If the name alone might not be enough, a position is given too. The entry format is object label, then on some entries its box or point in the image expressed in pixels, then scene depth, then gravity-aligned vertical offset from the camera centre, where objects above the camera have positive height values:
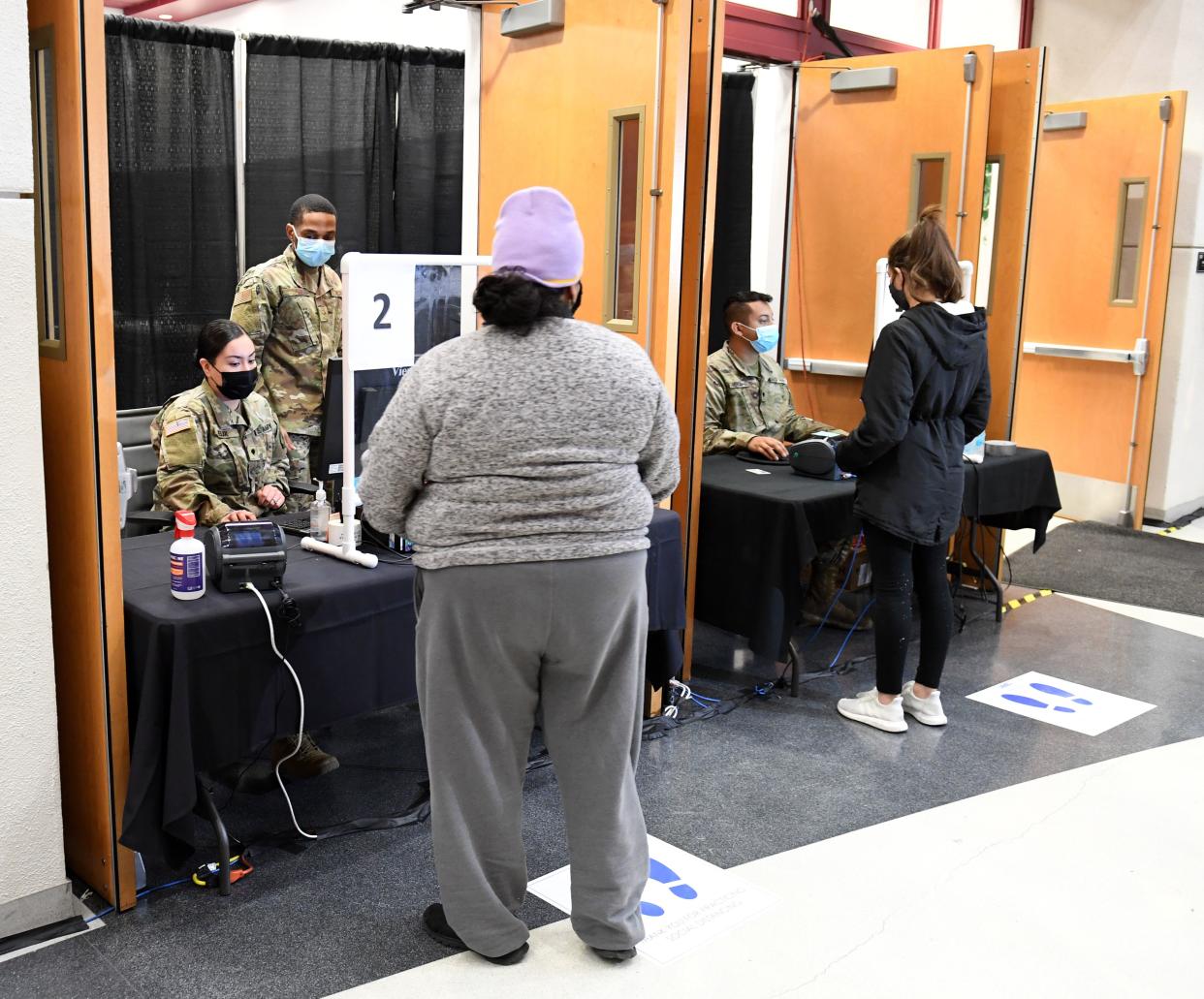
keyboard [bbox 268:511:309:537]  2.88 -0.62
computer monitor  2.60 -0.25
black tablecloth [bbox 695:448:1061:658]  3.49 -0.76
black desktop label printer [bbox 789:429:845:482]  3.76 -0.56
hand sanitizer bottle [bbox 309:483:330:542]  2.77 -0.57
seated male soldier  4.16 -0.45
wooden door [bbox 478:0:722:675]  3.26 +0.31
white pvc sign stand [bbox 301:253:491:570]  2.50 -0.13
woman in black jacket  3.16 -0.44
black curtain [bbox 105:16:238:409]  4.40 +0.21
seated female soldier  2.99 -0.46
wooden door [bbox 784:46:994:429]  4.36 +0.34
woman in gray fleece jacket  1.92 -0.44
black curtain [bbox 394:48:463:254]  5.04 +0.47
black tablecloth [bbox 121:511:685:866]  2.24 -0.78
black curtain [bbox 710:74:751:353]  5.29 +0.33
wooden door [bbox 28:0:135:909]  2.12 -0.32
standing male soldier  3.94 -0.20
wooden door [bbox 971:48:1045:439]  4.41 +0.25
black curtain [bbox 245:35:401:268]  4.73 +0.48
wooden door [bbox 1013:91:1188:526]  5.83 -0.03
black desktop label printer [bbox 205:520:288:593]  2.38 -0.58
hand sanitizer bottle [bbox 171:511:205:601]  2.33 -0.58
